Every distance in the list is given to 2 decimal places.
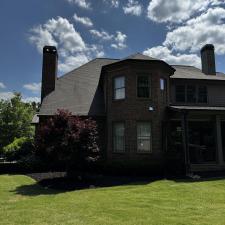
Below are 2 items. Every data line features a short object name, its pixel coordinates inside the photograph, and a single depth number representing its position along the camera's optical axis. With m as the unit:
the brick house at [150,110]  16.55
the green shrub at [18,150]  19.69
